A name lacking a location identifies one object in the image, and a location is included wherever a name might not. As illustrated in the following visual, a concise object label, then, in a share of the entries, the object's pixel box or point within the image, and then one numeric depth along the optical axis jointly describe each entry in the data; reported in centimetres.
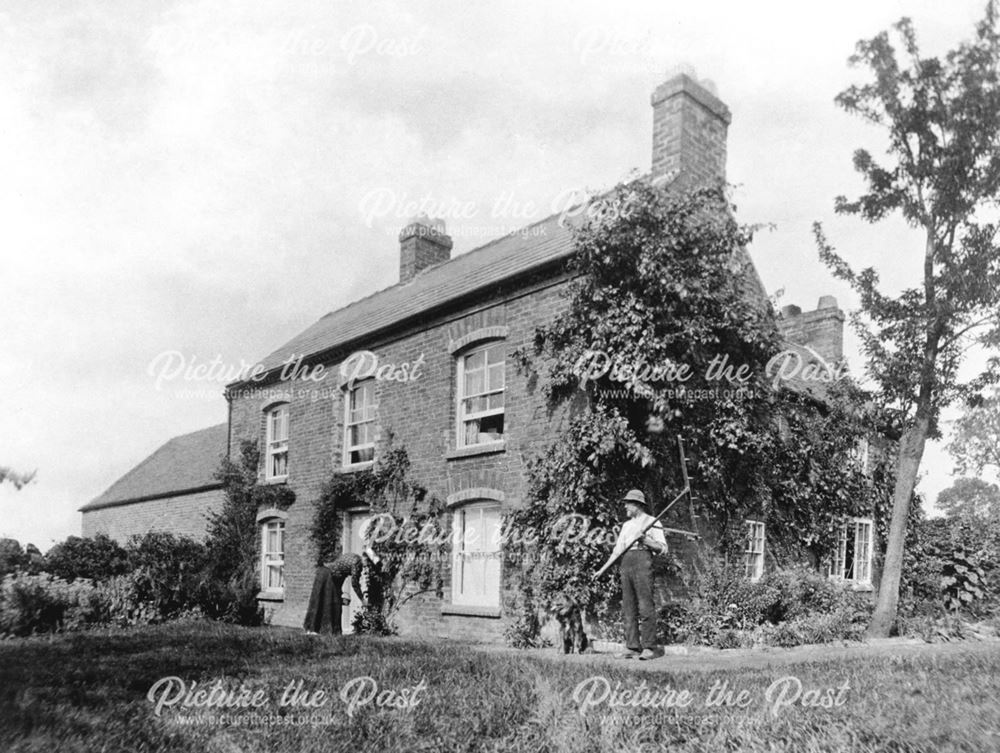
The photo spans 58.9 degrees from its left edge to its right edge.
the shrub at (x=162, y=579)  1580
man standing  1026
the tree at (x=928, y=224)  1245
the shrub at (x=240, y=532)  1873
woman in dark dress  1404
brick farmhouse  1449
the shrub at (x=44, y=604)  1334
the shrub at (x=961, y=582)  1622
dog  1225
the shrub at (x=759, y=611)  1180
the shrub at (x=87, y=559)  1770
